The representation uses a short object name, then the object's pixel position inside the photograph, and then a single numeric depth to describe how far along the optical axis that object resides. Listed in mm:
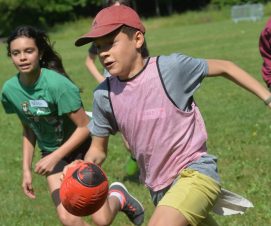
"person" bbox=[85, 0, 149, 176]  15336
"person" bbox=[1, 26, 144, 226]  10437
